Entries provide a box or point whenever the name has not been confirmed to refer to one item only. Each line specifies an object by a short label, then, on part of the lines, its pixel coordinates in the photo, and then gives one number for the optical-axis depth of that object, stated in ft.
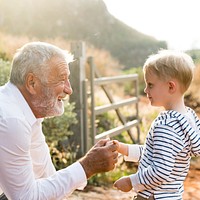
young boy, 6.85
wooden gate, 17.52
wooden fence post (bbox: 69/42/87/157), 17.47
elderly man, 6.93
